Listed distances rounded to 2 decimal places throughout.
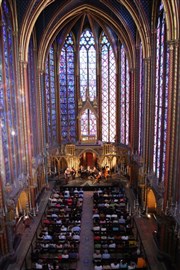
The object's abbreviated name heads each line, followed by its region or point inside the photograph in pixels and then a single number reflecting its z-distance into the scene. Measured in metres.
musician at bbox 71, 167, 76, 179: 35.64
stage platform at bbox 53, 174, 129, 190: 33.00
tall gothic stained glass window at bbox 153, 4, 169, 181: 21.16
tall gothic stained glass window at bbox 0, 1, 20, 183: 21.25
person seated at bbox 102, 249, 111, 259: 18.72
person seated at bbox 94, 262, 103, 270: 17.64
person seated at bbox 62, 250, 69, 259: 18.86
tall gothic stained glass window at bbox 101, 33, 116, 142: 36.16
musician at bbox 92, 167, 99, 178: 35.42
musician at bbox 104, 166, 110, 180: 35.09
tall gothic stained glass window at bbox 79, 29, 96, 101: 36.22
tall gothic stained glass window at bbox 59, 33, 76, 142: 36.47
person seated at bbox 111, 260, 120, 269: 17.69
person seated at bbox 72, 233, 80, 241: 21.11
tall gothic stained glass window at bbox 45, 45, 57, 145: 34.75
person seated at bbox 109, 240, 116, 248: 19.80
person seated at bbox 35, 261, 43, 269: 17.66
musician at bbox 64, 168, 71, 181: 34.74
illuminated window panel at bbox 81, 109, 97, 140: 37.16
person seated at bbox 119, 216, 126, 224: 23.27
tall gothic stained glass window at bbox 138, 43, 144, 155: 28.23
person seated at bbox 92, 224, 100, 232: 22.13
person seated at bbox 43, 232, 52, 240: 20.88
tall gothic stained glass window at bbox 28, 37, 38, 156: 28.45
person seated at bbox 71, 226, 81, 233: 22.30
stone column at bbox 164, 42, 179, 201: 17.17
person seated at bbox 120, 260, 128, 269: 17.61
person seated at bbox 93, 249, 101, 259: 18.77
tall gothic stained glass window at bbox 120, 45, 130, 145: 33.72
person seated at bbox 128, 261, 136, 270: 17.50
